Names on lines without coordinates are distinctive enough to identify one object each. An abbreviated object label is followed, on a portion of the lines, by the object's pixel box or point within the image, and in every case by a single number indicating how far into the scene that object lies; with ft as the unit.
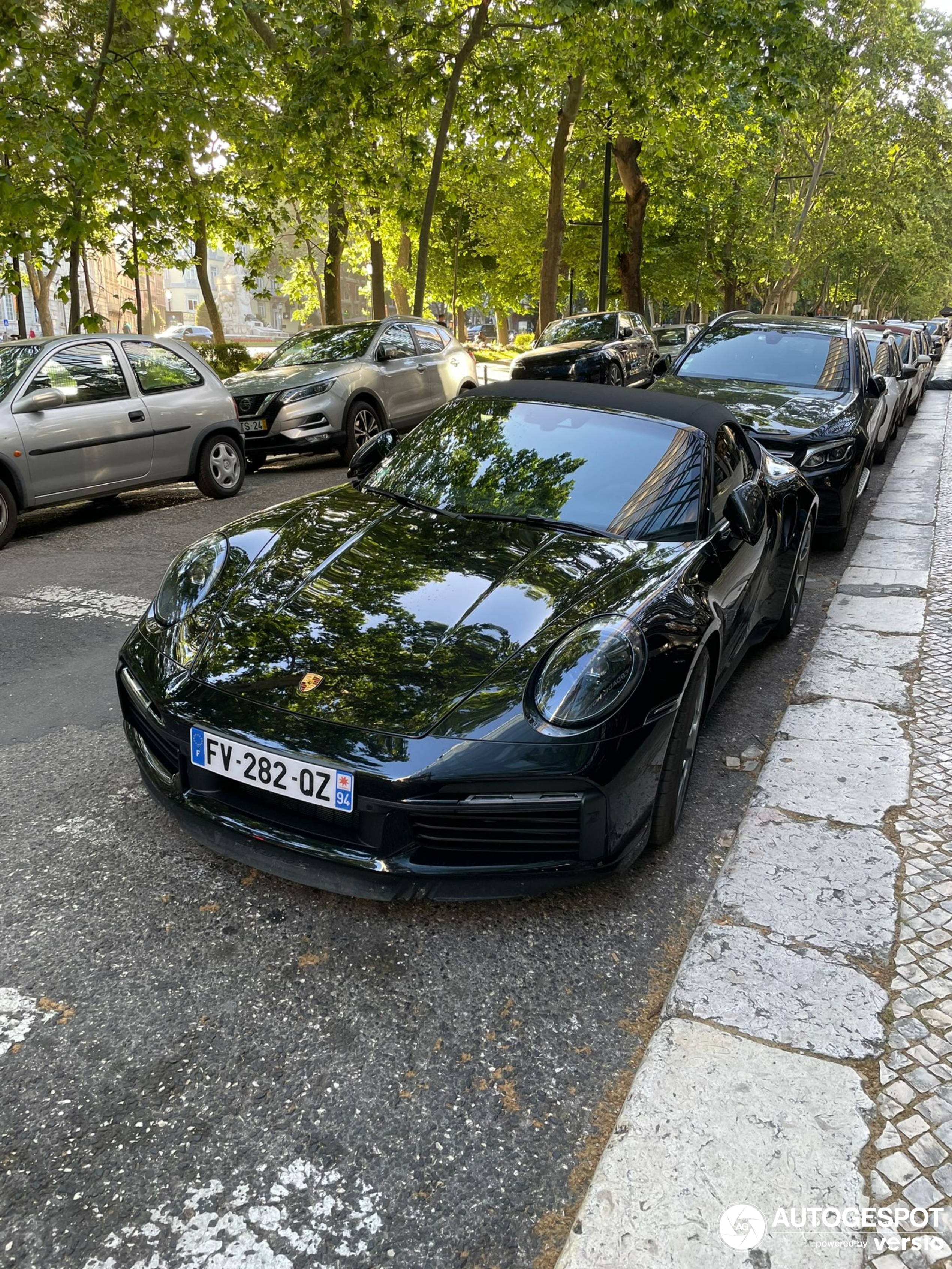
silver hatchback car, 25.16
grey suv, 35.73
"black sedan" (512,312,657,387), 52.19
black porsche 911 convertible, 8.37
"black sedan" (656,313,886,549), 22.97
